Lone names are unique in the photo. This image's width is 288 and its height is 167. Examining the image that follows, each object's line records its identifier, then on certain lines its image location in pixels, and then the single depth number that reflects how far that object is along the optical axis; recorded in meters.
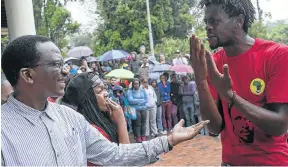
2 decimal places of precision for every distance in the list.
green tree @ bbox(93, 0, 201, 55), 23.62
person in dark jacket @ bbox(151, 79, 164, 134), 10.32
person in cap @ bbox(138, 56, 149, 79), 11.85
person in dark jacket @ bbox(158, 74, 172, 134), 10.52
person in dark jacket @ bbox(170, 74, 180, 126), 10.73
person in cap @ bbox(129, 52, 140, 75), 14.17
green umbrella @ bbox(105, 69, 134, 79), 10.42
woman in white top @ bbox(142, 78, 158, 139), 9.69
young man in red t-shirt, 2.12
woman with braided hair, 2.96
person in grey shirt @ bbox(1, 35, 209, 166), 1.59
